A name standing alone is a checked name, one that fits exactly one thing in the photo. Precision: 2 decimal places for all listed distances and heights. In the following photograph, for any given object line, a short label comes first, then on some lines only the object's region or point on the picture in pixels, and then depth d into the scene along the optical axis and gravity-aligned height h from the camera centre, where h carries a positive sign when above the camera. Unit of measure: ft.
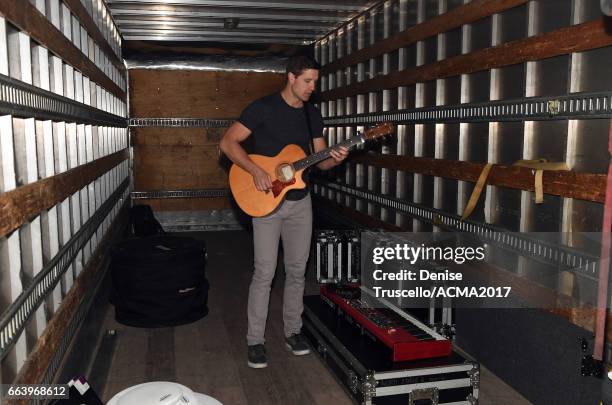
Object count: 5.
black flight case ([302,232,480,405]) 11.37 -4.70
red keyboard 11.86 -4.13
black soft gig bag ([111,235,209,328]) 16.69 -4.28
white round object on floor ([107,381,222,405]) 7.40 -3.28
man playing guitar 13.76 -0.88
